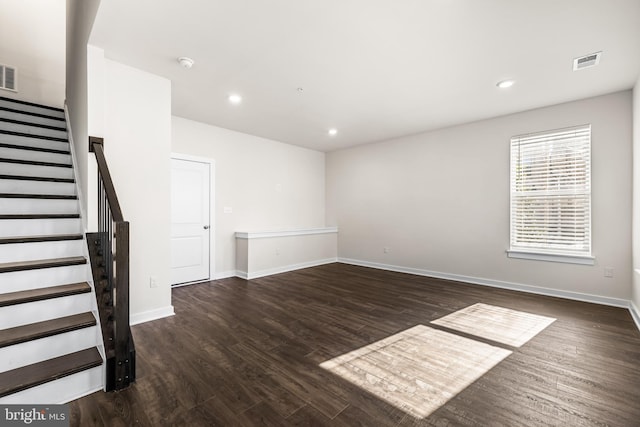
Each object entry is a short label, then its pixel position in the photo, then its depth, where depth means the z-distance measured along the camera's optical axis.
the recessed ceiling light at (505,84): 3.22
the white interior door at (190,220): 4.38
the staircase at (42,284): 1.70
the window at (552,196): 3.74
